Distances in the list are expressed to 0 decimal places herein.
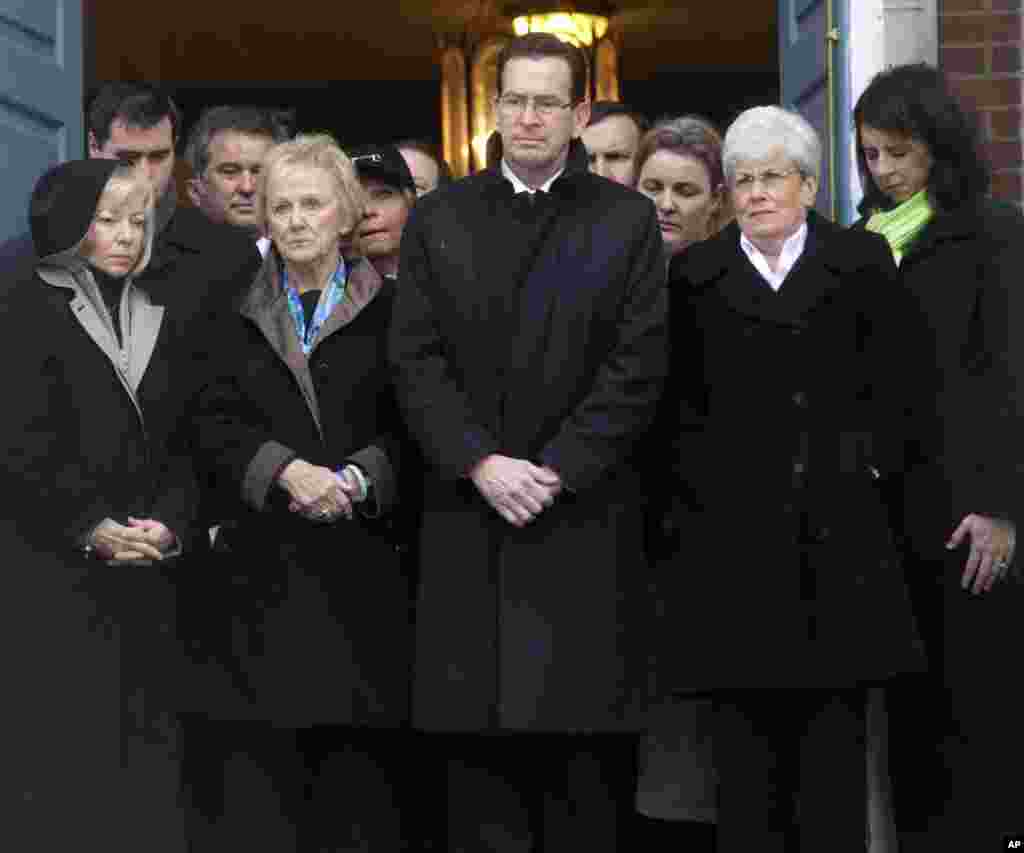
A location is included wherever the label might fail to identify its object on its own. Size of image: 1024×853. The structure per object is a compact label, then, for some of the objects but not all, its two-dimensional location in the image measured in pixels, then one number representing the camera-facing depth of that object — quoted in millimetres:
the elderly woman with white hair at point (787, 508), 9602
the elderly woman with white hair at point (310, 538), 9852
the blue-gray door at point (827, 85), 12680
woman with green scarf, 10102
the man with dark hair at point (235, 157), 12336
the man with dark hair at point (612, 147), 12016
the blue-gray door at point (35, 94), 13008
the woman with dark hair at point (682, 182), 11266
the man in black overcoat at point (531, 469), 9594
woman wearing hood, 9937
